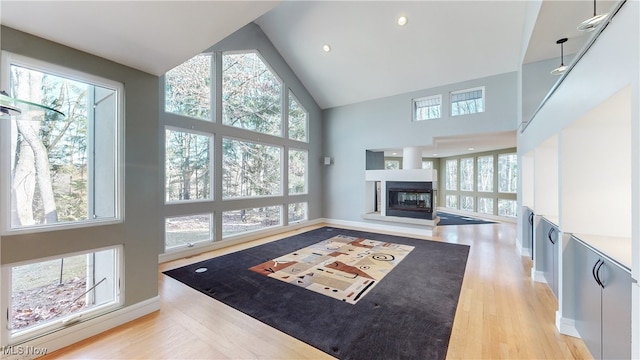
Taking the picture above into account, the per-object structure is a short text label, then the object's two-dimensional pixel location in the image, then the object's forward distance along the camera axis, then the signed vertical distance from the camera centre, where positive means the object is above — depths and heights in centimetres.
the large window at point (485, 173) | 827 +26
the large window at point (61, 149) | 177 +26
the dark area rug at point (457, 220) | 714 -129
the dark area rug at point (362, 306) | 191 -133
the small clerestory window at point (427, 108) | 561 +179
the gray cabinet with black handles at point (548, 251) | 257 -86
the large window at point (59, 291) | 178 -96
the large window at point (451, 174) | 978 +26
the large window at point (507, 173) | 754 +24
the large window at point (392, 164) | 1005 +70
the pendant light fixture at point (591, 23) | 190 +131
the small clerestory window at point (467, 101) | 513 +177
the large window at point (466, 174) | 906 +25
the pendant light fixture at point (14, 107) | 132 +45
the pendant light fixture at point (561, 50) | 289 +201
